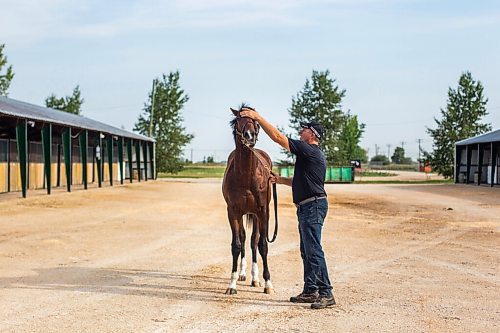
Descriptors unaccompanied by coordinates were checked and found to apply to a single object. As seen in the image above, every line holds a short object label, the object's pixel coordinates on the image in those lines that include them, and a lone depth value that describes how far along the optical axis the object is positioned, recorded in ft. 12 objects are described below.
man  23.11
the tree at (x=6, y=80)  164.66
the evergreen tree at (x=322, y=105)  194.39
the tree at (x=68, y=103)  197.77
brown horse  25.20
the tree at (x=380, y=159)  418.51
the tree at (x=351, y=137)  202.65
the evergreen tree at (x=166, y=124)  181.88
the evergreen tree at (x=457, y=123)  169.89
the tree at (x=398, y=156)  441.27
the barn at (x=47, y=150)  74.02
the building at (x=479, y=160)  118.09
